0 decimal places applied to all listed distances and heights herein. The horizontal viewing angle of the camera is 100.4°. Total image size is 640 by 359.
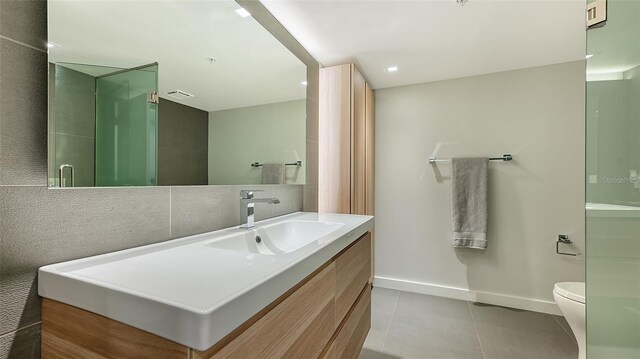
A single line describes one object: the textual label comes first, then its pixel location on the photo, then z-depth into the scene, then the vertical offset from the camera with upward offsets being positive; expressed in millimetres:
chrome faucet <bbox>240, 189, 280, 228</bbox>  1211 -128
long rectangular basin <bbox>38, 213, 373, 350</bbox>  424 -211
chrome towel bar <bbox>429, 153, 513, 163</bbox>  2318 +184
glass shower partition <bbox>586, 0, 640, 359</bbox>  771 -15
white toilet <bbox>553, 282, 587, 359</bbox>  1485 -738
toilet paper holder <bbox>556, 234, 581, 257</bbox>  2160 -500
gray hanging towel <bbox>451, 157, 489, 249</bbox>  2331 -200
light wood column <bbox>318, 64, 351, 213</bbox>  2076 +232
